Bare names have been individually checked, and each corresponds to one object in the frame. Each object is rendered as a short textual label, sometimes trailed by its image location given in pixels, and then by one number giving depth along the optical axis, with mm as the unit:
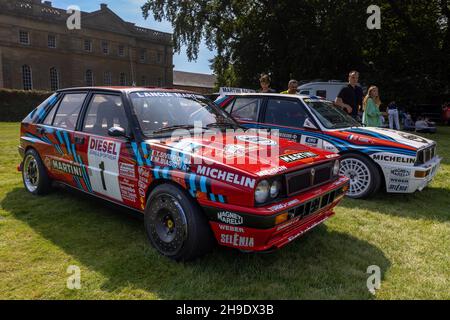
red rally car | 2811
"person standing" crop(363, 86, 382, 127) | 6836
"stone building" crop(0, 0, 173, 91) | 40625
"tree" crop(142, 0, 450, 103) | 18891
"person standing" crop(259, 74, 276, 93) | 7598
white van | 17016
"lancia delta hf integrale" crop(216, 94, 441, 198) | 4973
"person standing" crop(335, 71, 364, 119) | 7066
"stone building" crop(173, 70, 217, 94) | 68625
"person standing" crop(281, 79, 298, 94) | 7309
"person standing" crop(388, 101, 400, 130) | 15406
